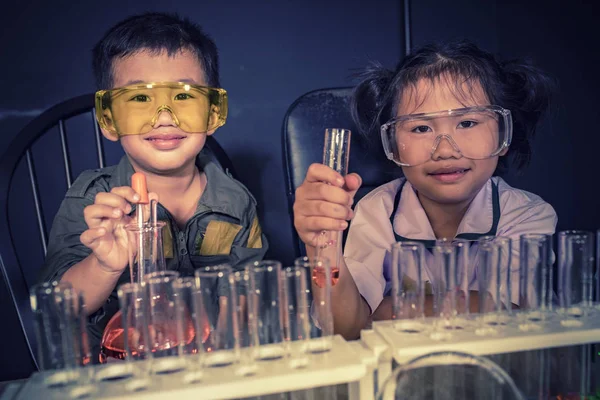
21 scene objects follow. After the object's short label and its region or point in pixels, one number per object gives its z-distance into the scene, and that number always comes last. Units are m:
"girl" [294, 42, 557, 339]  1.22
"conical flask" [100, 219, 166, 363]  0.74
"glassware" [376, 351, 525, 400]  0.46
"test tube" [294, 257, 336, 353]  0.57
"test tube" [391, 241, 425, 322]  0.59
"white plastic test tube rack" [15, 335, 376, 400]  0.51
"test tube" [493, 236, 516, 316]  0.62
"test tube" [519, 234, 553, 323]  0.61
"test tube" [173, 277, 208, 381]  0.53
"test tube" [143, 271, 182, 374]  0.55
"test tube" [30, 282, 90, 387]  0.52
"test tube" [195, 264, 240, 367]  0.54
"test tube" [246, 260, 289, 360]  0.54
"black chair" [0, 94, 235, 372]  1.24
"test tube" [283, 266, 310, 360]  0.55
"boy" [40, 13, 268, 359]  1.16
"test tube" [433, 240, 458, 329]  0.60
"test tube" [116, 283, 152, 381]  0.54
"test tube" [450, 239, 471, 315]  0.61
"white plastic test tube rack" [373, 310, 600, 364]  0.56
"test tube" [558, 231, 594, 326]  0.61
